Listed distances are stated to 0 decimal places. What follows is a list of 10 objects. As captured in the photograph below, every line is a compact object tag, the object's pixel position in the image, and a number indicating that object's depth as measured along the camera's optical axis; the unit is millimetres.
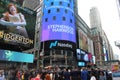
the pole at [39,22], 23541
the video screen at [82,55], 23947
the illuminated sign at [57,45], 20894
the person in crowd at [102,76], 6653
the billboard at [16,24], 12930
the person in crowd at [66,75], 7132
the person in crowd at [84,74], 6785
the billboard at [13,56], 14179
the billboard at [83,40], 26618
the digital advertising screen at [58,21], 21361
